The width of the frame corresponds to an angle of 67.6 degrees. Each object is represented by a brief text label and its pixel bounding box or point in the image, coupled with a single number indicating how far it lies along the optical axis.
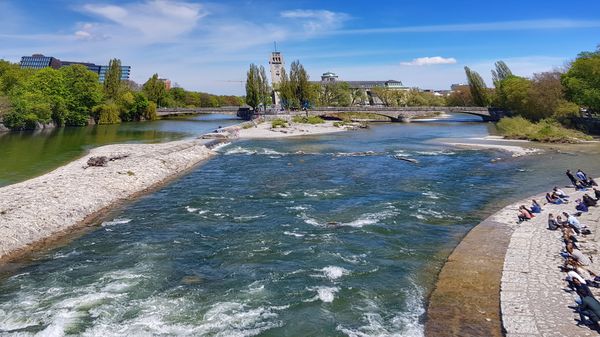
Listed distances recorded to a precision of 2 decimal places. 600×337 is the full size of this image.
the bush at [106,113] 121.19
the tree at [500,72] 147.00
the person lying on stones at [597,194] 29.31
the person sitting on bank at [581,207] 27.22
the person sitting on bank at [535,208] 27.36
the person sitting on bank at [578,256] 18.92
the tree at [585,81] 72.94
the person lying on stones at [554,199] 29.73
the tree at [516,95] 99.12
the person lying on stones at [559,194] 30.39
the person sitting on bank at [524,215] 26.09
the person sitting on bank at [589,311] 14.14
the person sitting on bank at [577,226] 23.23
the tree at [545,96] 85.94
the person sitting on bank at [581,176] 34.74
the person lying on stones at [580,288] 15.54
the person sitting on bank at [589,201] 27.95
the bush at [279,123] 105.44
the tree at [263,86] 146.88
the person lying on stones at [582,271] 16.95
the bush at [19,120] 89.50
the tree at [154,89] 164.25
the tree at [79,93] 111.06
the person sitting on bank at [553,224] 23.89
